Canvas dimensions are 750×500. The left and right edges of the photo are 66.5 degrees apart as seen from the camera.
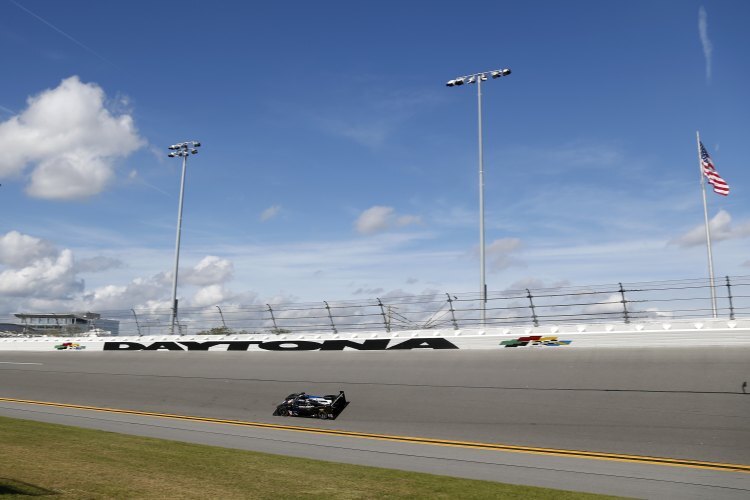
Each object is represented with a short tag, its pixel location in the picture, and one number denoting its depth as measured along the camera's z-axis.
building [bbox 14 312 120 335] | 30.88
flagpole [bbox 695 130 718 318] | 25.52
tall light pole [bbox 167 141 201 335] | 29.20
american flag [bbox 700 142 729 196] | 24.60
